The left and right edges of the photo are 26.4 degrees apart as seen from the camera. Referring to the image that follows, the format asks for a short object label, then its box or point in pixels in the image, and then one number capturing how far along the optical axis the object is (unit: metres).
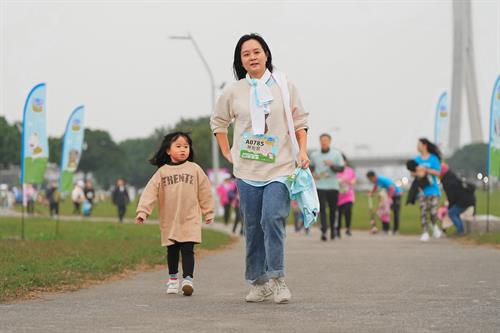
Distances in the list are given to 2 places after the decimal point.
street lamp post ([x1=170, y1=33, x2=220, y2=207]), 41.21
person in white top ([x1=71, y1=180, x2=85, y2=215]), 44.19
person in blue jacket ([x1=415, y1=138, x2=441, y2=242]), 17.64
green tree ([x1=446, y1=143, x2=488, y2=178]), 174.50
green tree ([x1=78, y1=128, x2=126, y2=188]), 157.38
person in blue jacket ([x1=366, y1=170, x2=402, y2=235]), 23.23
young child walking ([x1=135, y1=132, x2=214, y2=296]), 8.73
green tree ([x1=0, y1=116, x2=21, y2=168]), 60.50
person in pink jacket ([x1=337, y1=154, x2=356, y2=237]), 20.61
